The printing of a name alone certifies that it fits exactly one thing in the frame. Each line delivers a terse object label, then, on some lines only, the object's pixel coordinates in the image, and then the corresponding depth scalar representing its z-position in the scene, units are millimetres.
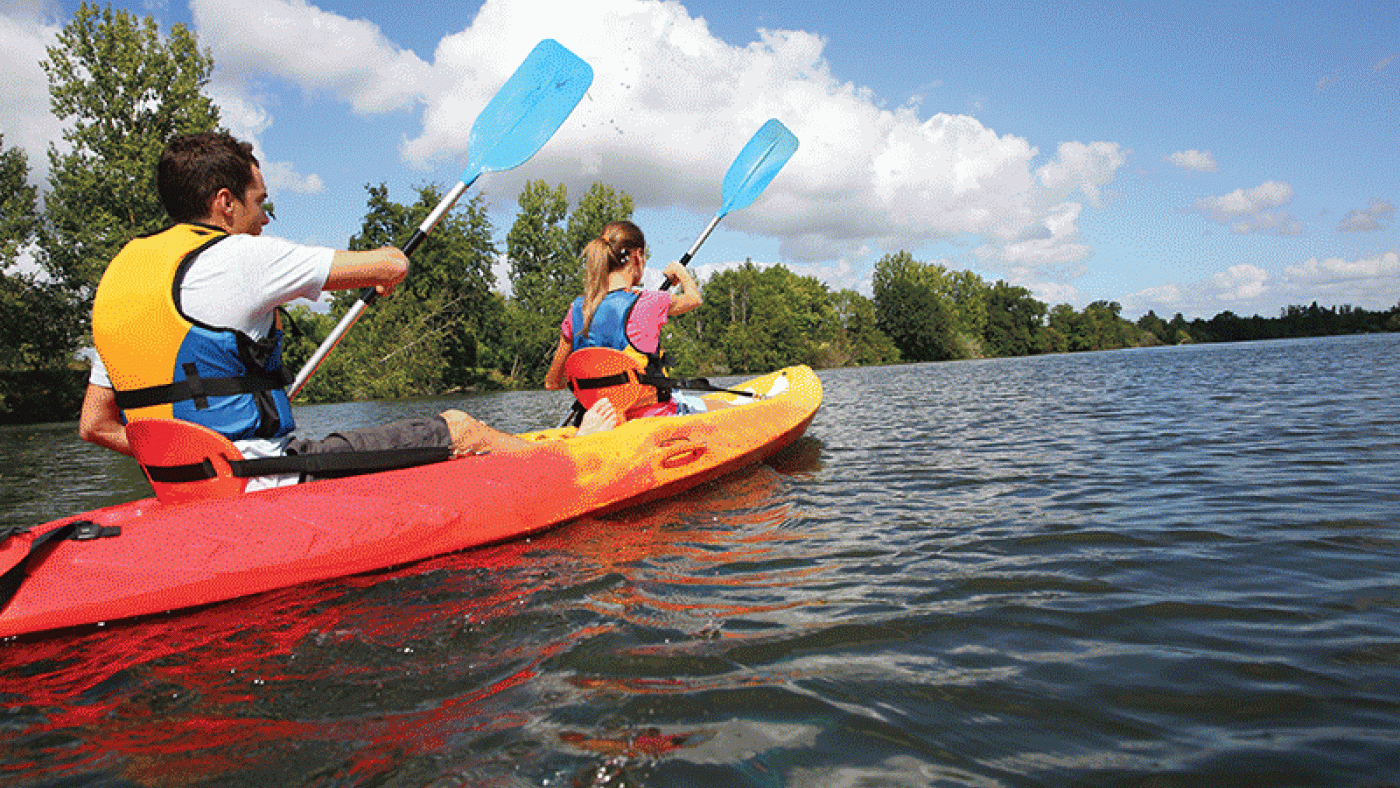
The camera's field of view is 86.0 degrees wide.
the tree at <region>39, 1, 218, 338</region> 21734
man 2605
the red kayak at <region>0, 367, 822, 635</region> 2604
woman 4559
